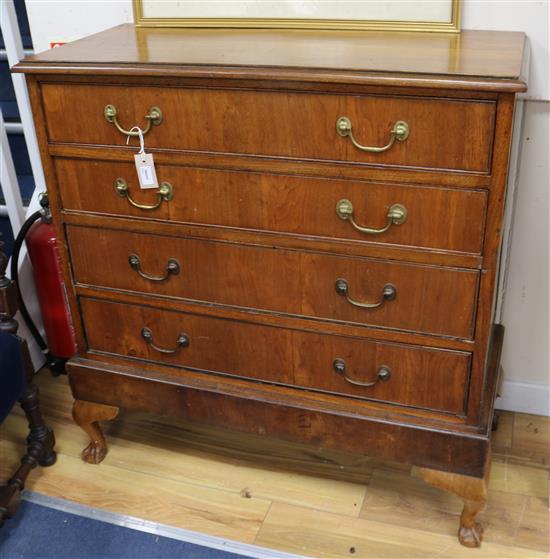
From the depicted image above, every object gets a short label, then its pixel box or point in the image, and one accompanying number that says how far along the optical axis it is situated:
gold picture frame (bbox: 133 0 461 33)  1.73
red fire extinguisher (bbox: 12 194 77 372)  2.17
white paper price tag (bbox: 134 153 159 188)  1.56
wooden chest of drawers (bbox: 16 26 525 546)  1.38
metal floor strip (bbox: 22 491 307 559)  1.75
